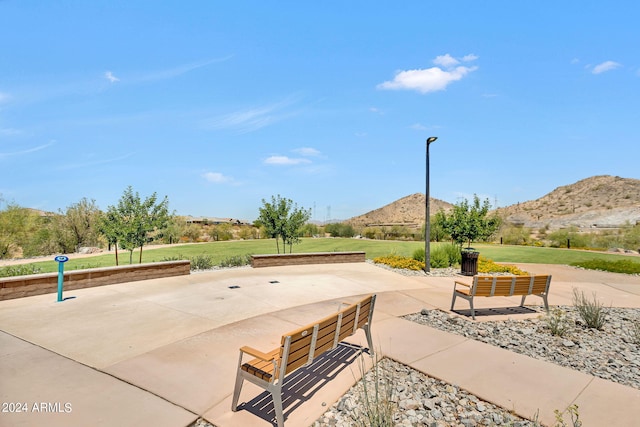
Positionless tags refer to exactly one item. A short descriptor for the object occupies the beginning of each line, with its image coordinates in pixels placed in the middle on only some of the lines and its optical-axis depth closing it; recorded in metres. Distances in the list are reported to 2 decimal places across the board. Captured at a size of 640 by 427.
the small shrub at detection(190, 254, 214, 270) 13.70
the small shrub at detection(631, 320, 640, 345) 5.98
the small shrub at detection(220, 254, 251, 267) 14.44
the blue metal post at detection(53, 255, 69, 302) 7.88
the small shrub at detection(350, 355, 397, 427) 3.02
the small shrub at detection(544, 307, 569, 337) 6.20
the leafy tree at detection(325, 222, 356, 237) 43.56
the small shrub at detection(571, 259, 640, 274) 14.23
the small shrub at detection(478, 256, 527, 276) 13.46
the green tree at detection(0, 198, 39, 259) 26.42
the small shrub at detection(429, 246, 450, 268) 15.06
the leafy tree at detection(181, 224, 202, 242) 41.27
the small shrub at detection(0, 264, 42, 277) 11.40
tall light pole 13.52
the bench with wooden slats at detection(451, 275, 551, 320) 7.02
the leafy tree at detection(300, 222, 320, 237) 40.54
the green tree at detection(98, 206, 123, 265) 13.73
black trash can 13.25
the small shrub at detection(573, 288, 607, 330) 6.65
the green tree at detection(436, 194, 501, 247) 15.55
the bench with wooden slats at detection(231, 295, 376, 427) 3.21
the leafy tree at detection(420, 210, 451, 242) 33.66
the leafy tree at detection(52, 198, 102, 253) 27.95
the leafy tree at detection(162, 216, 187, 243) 35.54
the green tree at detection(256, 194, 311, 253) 16.58
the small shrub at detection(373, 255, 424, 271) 14.26
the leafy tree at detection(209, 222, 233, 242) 39.91
